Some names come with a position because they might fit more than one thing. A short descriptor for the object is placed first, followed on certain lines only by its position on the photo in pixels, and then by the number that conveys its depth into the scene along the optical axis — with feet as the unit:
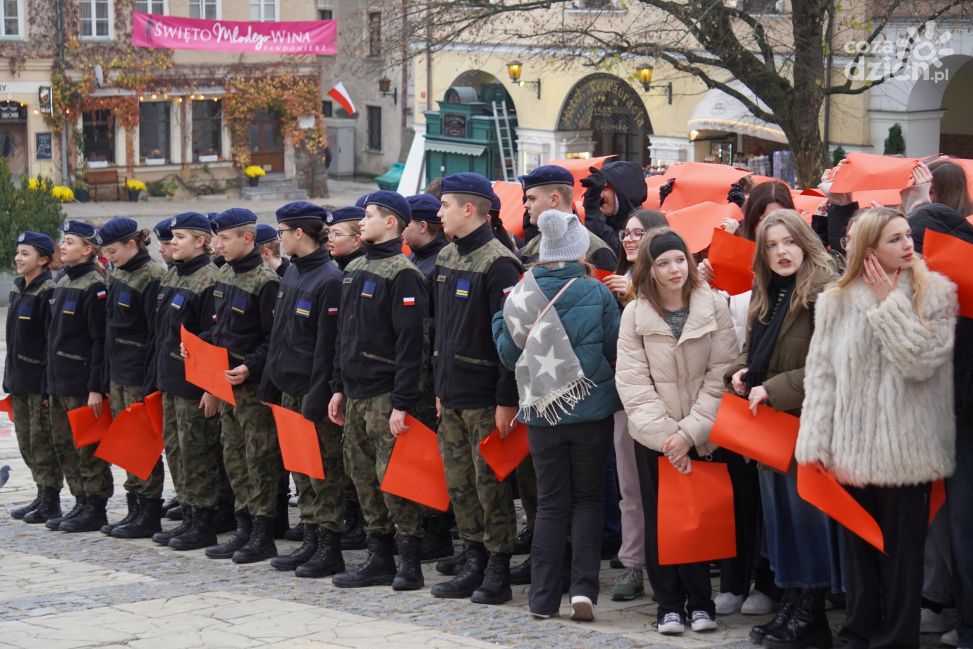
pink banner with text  130.72
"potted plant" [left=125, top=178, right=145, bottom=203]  131.44
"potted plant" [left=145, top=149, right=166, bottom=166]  136.15
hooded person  28.96
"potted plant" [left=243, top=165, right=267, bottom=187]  140.36
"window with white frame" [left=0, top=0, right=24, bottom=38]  127.13
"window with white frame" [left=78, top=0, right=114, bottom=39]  131.64
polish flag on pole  147.84
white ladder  102.06
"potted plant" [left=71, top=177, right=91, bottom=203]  128.77
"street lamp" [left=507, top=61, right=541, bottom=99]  87.56
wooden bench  131.23
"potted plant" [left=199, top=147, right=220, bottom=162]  139.54
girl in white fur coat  19.63
